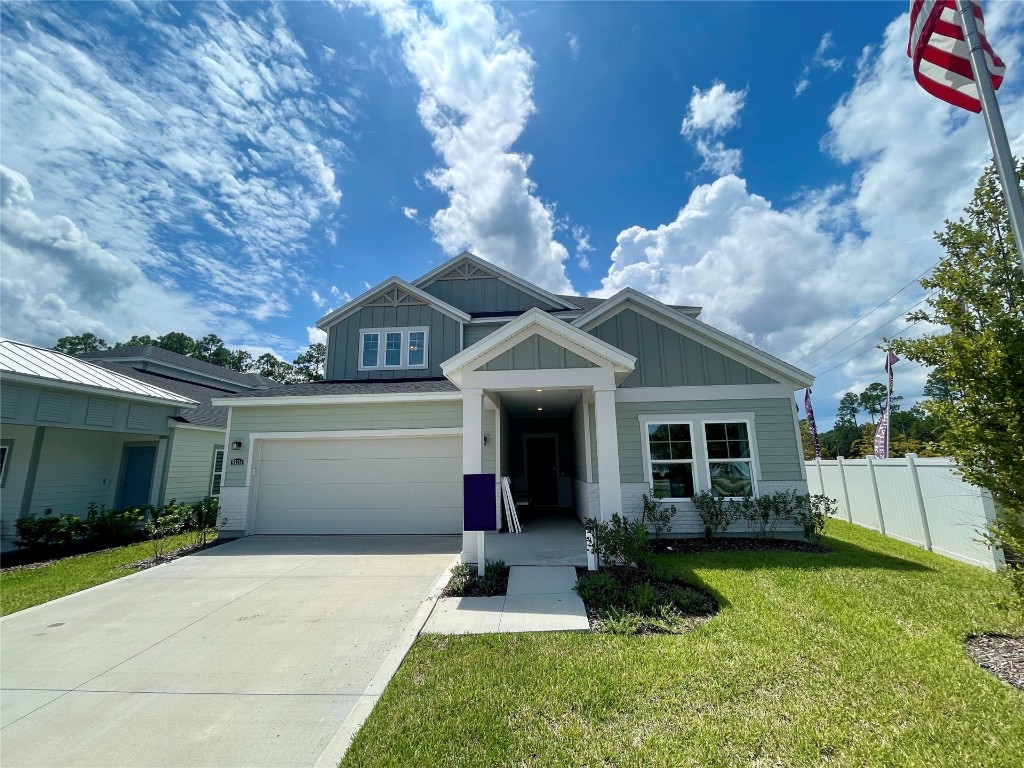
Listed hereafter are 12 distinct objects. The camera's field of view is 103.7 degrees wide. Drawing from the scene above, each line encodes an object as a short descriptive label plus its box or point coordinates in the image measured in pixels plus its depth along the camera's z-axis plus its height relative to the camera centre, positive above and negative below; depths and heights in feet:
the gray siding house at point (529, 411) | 22.68 +2.60
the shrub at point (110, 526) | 30.63 -4.48
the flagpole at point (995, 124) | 10.21 +8.80
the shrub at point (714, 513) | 26.76 -3.48
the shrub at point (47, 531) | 27.89 -4.40
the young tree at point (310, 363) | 145.07 +36.22
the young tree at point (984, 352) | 11.59 +3.17
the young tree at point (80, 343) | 146.30 +45.08
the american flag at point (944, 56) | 12.23 +12.41
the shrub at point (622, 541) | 19.57 -3.87
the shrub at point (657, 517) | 27.17 -3.74
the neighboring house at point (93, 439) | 29.07 +2.45
